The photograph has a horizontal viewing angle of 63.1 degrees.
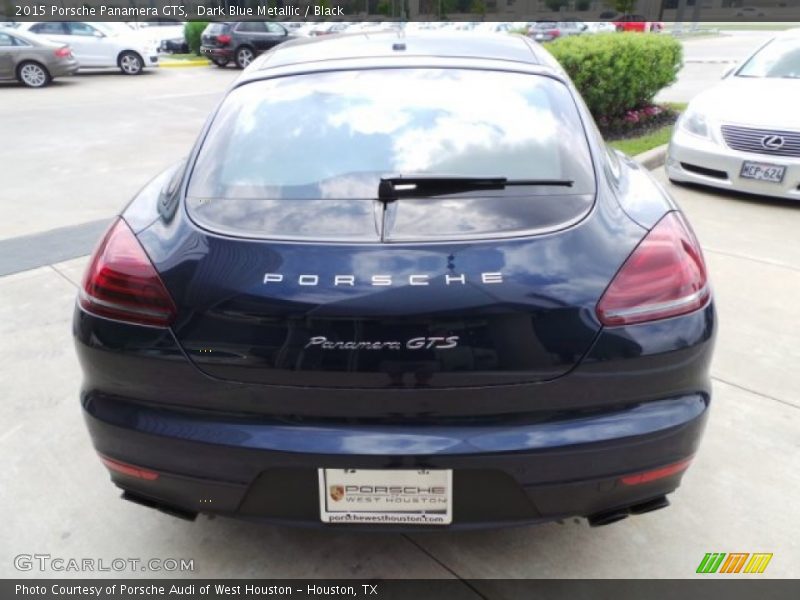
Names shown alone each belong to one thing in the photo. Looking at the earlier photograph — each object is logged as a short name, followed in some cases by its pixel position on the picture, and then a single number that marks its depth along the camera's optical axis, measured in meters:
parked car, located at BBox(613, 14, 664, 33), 30.72
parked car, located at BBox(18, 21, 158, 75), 16.77
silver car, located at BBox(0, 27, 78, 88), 14.41
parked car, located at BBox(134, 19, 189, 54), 25.31
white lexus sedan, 5.67
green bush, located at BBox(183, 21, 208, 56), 23.36
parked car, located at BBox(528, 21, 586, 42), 27.92
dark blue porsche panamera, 1.64
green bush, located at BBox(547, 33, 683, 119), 7.66
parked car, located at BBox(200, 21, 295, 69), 19.69
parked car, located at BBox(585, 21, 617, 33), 30.96
